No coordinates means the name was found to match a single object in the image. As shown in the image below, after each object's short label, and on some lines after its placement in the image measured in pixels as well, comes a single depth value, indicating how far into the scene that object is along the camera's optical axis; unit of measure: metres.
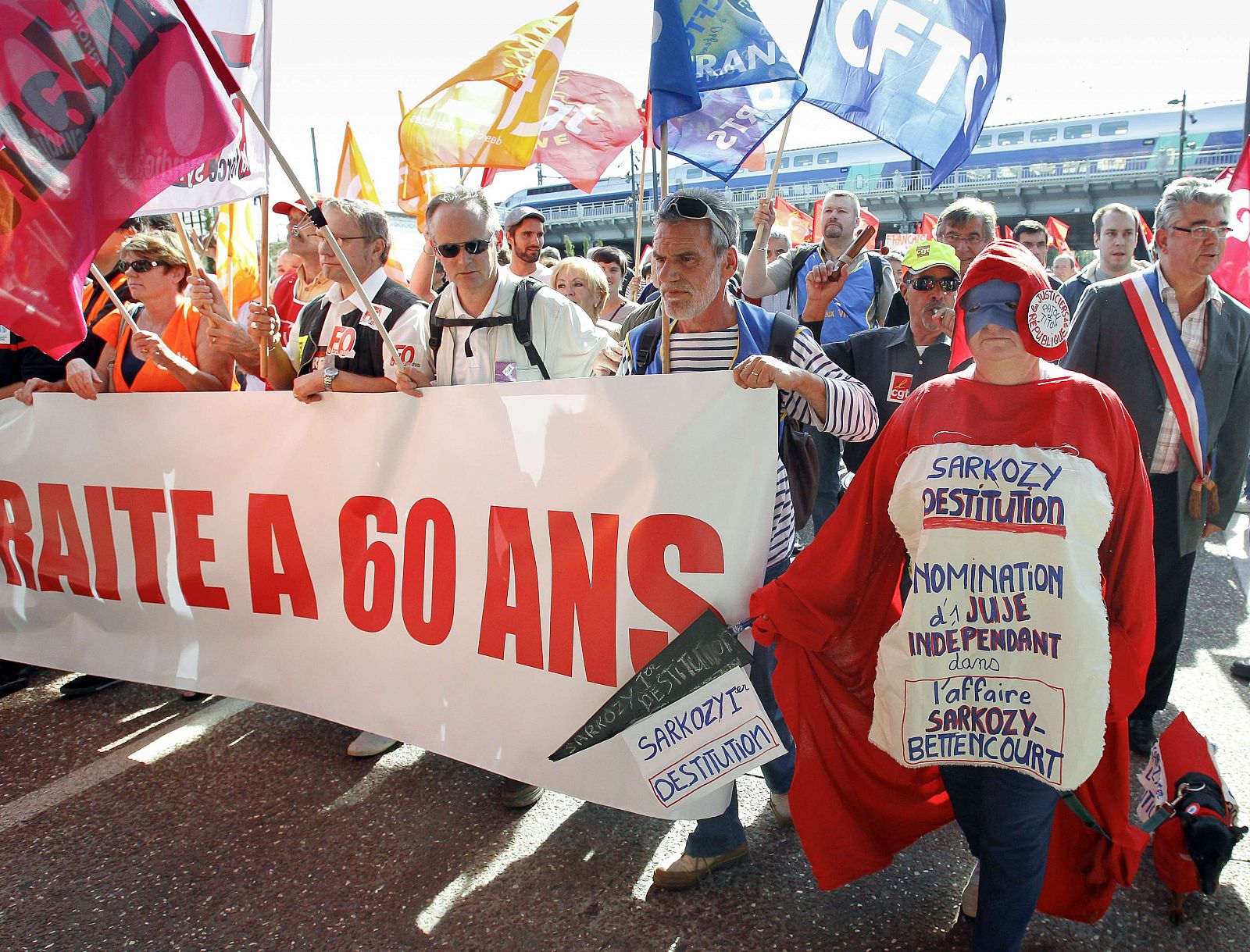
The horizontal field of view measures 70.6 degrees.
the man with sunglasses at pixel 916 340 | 3.35
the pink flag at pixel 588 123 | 7.24
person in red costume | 1.88
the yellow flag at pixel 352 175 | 7.11
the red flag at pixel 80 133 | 2.48
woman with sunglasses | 3.76
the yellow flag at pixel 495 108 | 5.16
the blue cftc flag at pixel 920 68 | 3.19
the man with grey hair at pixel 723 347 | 2.41
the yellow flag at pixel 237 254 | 5.90
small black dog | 2.25
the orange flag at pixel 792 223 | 11.75
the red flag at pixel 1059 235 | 13.91
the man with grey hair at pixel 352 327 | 3.18
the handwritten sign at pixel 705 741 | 2.23
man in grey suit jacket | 3.18
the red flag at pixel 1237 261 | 4.32
